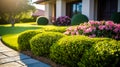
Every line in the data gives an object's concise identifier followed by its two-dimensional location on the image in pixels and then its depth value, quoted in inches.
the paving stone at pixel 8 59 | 120.1
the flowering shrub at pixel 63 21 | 407.2
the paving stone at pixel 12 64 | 111.9
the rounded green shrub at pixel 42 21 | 492.4
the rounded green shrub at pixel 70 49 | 98.2
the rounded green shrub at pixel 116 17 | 297.1
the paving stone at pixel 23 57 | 128.8
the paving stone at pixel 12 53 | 140.0
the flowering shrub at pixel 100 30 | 139.5
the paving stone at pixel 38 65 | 112.3
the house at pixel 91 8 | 371.0
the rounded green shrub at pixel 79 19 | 342.3
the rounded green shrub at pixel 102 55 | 82.2
